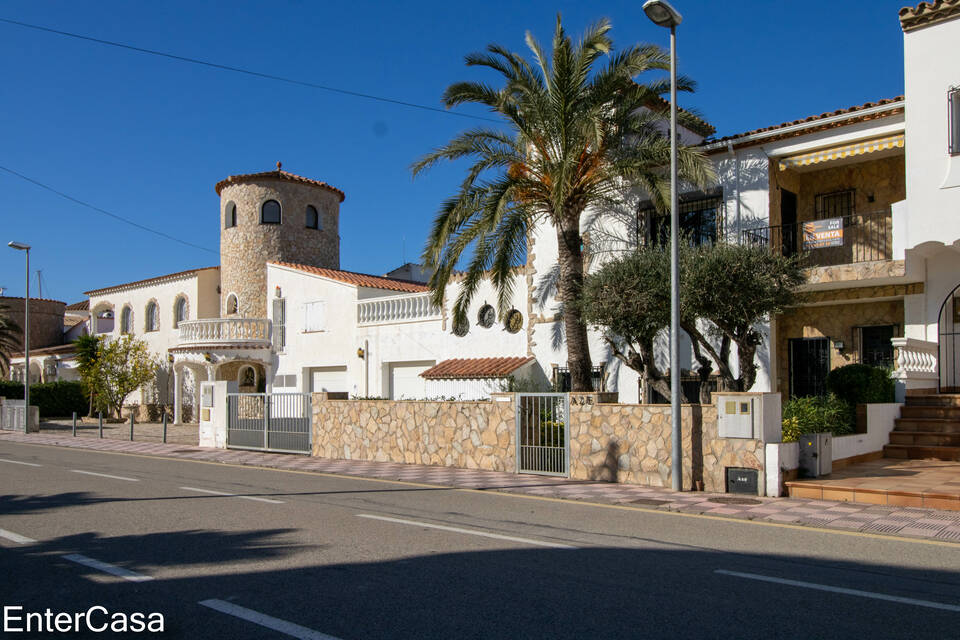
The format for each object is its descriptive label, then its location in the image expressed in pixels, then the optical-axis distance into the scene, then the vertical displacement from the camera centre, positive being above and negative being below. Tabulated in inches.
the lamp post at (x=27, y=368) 1205.1 -2.5
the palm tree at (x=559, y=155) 641.6 +189.4
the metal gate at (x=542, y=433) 567.5 -53.6
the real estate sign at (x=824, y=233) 673.0 +116.2
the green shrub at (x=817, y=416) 499.9 -39.5
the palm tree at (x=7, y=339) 1827.0 +72.1
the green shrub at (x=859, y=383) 588.7 -17.7
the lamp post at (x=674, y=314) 486.9 +32.1
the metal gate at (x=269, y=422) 763.4 -60.0
